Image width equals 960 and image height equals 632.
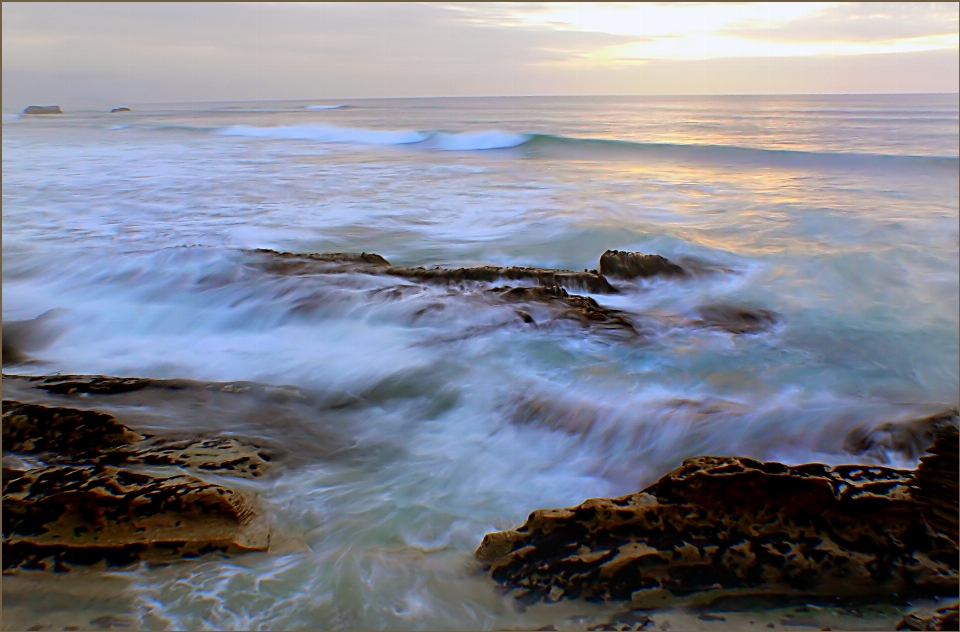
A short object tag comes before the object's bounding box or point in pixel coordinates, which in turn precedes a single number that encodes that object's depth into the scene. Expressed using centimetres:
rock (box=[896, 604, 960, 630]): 199
